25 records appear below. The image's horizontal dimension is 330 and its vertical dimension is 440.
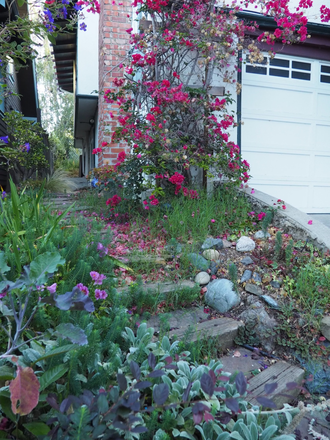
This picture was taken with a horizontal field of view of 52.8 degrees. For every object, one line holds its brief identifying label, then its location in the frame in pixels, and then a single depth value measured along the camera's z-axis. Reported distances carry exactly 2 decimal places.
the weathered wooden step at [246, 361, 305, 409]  1.59
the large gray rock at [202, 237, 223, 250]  2.90
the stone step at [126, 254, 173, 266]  2.63
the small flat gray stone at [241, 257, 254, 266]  2.75
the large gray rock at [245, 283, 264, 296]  2.43
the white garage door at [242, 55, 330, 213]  5.13
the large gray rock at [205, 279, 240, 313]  2.34
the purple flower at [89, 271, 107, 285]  1.69
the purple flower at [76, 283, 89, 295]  1.44
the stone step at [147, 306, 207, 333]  1.99
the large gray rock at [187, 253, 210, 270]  2.60
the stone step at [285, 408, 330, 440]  1.42
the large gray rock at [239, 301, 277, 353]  2.09
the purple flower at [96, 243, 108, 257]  2.25
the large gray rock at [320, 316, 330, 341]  2.11
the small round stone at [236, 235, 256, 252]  2.94
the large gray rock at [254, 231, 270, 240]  3.15
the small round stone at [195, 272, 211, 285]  2.55
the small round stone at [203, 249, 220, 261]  2.78
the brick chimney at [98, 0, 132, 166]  5.74
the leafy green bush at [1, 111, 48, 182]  6.26
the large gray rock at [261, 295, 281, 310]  2.29
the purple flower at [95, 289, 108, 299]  1.66
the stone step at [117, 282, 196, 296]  2.20
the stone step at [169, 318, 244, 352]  1.88
